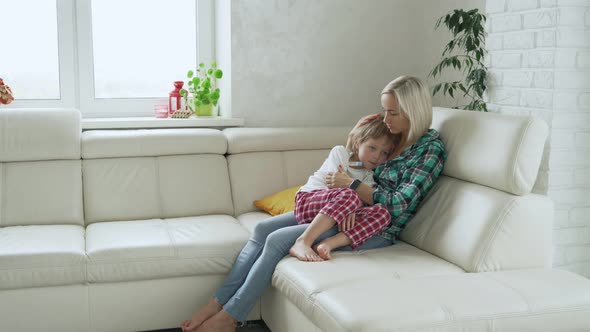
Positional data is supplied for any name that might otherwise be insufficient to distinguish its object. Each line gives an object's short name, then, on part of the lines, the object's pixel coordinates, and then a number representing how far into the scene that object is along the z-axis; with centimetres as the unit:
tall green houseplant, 300
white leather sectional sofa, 219
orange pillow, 332
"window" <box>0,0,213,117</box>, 380
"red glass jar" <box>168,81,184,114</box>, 396
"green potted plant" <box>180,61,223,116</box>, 394
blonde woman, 270
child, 268
